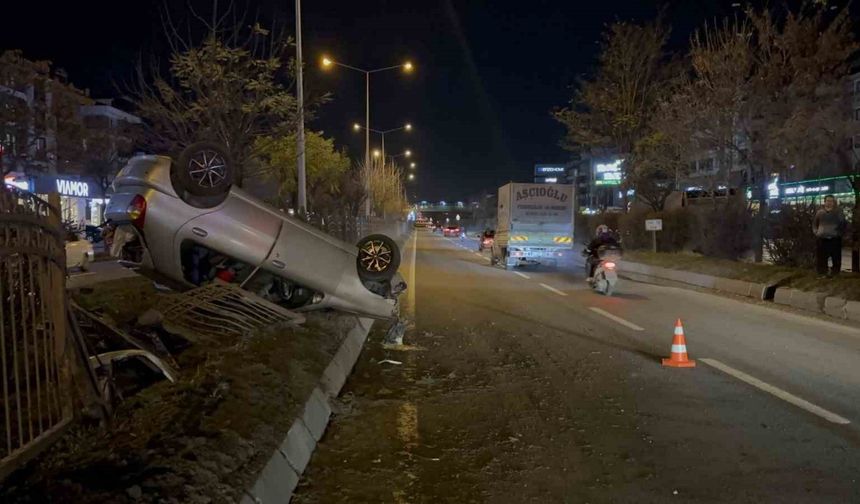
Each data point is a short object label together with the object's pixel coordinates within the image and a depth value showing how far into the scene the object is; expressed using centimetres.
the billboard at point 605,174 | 4161
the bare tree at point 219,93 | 1489
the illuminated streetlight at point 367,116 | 3441
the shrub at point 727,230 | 2038
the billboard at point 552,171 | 17175
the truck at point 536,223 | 2562
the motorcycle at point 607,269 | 1647
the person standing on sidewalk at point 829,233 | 1495
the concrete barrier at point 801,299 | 1403
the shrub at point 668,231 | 2558
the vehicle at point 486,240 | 3788
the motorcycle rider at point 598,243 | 1702
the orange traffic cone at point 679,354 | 862
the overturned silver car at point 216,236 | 834
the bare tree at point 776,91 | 2123
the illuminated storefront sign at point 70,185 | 4394
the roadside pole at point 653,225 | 2368
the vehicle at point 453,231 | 7672
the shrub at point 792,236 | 1684
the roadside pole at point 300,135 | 1723
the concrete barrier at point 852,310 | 1284
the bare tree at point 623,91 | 3108
